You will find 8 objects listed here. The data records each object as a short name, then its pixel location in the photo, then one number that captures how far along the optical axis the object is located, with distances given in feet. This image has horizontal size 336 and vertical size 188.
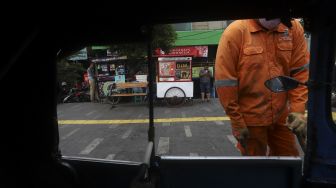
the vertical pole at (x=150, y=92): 8.37
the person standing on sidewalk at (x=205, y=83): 57.93
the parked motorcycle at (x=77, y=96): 67.82
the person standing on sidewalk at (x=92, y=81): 62.39
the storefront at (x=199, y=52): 77.92
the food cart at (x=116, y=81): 52.39
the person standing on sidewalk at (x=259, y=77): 11.07
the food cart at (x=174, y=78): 51.49
